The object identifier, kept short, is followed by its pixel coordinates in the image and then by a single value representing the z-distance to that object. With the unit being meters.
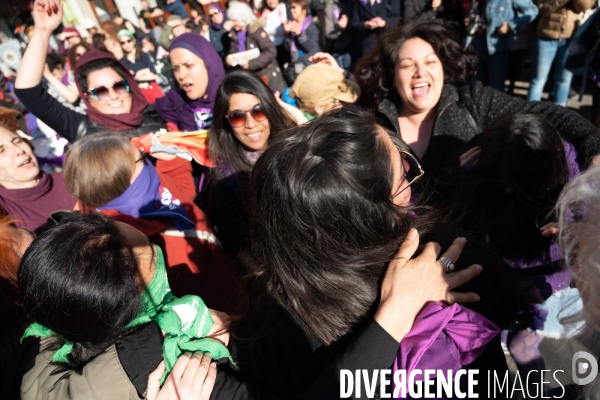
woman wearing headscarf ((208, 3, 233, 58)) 5.46
